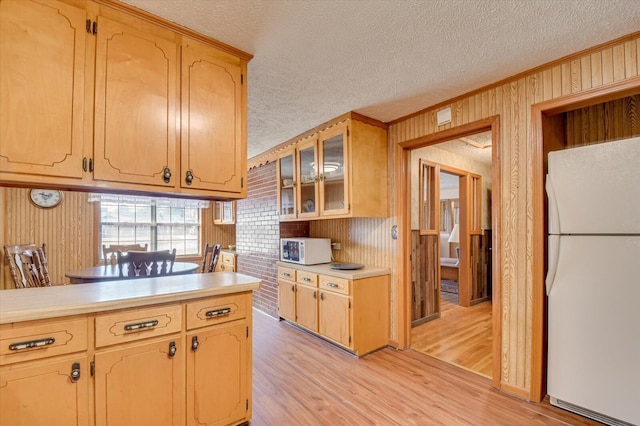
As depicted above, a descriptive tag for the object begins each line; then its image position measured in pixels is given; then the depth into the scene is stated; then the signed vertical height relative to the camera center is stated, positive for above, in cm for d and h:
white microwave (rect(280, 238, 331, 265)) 351 -39
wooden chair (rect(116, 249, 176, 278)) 260 -39
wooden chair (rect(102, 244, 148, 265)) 409 -42
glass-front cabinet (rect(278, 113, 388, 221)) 297 +53
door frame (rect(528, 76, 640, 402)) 207 -20
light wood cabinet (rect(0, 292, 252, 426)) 123 -73
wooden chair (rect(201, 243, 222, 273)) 331 -44
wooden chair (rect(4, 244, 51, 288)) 264 -46
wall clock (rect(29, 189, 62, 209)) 424 +34
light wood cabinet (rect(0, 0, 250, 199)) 136 +66
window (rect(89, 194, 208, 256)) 520 -9
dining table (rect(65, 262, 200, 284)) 287 -56
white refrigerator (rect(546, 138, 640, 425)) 173 -41
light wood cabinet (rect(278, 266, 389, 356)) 287 -96
